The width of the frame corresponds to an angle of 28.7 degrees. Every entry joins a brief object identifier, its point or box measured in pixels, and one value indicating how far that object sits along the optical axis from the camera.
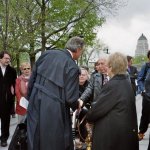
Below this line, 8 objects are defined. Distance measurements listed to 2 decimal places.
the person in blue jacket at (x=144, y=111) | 5.76
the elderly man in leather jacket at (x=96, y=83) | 4.55
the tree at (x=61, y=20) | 18.38
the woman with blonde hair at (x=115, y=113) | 3.25
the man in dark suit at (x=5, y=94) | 5.65
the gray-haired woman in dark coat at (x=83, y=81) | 5.30
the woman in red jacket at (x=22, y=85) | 5.21
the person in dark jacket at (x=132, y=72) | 8.04
